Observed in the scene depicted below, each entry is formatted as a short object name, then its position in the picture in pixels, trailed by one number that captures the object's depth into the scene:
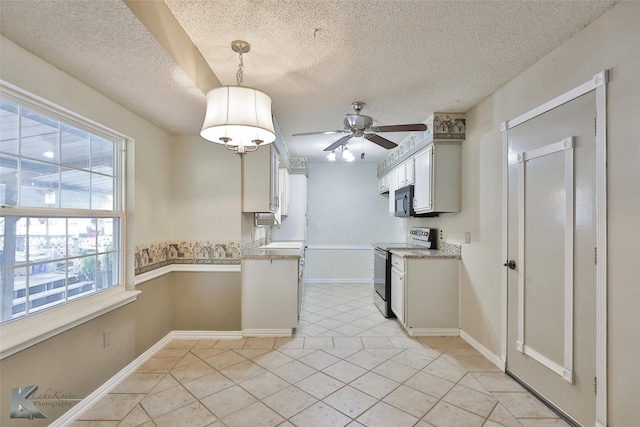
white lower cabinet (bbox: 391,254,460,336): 3.28
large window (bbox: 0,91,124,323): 1.61
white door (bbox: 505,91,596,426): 1.77
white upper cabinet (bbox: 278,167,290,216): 4.70
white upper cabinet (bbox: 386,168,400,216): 4.72
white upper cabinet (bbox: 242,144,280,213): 3.23
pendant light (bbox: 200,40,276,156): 1.62
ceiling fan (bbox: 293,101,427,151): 2.84
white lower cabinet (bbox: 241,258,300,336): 3.24
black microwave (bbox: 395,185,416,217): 3.92
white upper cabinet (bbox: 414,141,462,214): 3.27
